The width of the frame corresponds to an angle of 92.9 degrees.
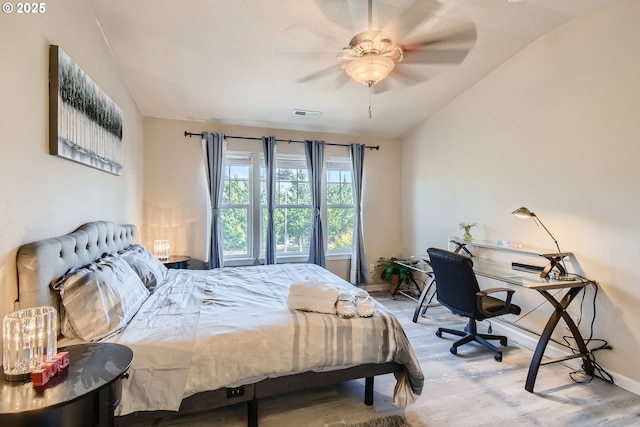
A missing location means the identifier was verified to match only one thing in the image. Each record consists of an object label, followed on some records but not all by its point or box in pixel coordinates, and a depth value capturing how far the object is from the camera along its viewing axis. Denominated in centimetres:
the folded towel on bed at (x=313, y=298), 196
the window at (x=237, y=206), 431
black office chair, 259
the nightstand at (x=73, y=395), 97
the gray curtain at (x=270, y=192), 429
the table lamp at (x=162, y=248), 371
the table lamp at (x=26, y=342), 112
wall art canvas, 173
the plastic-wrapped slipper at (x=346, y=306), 193
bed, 153
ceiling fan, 221
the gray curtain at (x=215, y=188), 404
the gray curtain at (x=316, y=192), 451
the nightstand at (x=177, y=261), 357
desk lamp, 257
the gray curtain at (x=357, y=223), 472
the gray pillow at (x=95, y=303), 160
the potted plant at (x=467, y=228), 355
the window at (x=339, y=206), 482
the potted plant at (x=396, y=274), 461
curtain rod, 405
